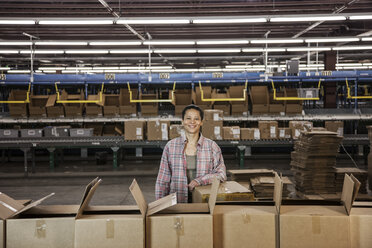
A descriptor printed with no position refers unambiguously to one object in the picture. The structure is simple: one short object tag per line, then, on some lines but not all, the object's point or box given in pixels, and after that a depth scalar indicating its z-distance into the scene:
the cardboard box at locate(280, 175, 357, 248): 1.77
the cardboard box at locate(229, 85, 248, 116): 9.34
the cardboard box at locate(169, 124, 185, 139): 8.46
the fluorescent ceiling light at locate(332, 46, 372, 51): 8.86
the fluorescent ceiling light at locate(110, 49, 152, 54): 9.43
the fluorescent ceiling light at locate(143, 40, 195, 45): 7.56
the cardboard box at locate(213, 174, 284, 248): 1.80
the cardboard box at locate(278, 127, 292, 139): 8.66
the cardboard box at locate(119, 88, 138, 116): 9.63
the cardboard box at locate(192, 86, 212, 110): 9.37
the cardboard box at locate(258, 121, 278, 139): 8.62
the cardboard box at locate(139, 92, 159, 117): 9.70
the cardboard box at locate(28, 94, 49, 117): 9.72
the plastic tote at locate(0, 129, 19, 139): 9.05
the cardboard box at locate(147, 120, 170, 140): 8.55
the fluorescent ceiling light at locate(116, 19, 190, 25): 6.12
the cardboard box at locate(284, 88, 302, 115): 9.41
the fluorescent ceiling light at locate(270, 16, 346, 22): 6.06
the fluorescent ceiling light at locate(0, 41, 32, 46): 7.64
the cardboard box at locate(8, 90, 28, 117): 9.73
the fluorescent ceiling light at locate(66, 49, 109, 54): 9.54
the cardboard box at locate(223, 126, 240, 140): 8.53
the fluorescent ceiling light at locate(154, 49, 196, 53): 9.23
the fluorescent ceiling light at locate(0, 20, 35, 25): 6.06
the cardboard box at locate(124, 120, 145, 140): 8.61
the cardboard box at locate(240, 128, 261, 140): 8.60
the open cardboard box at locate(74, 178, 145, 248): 1.73
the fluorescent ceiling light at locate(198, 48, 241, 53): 9.47
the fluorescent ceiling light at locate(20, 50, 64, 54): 8.91
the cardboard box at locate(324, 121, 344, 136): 8.84
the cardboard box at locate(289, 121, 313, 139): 8.57
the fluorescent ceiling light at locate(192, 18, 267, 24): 6.14
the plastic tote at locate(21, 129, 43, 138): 9.03
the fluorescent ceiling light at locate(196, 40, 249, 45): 7.82
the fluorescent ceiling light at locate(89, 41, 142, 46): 7.71
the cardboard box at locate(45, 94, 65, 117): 9.66
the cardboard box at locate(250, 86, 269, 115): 9.52
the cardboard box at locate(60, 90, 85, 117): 9.61
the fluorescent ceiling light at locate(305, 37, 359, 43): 7.87
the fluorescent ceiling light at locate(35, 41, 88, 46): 7.70
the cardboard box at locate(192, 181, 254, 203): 2.44
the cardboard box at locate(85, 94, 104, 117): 9.69
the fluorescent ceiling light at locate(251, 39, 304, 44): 7.96
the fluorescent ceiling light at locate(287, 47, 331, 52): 9.08
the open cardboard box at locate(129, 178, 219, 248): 1.75
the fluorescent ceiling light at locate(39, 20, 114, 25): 5.96
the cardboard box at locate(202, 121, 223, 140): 8.37
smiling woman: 2.88
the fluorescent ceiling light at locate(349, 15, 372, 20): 6.06
